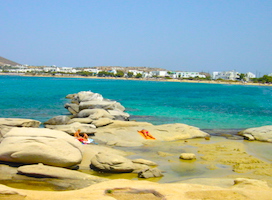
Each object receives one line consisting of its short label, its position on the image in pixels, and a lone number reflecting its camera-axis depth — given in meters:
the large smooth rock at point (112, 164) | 12.44
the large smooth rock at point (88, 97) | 38.31
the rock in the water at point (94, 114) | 25.58
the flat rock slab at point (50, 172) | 10.95
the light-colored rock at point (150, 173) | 11.98
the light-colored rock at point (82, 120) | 23.37
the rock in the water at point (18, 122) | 18.12
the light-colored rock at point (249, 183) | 10.12
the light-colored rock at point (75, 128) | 18.98
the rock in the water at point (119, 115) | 27.34
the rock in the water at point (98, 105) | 31.14
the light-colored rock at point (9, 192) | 8.24
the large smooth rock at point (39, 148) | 12.03
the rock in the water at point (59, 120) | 23.35
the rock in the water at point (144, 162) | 13.57
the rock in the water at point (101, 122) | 22.50
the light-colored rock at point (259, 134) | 21.17
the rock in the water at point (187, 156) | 15.11
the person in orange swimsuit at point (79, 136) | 17.72
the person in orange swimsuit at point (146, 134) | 20.00
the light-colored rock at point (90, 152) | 13.24
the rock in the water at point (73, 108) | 33.42
